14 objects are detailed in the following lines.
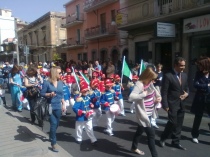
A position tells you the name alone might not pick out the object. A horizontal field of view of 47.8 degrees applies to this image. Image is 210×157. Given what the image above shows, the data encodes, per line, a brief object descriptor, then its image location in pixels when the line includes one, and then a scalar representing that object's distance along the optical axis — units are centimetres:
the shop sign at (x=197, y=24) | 1155
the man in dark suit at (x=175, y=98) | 463
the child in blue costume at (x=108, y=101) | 575
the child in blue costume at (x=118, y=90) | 701
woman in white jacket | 403
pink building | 2086
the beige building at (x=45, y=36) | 3511
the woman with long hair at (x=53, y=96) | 472
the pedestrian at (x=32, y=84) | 674
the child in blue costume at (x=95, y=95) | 575
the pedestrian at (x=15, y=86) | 827
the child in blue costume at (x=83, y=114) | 500
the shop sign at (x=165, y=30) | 1270
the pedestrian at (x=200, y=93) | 500
